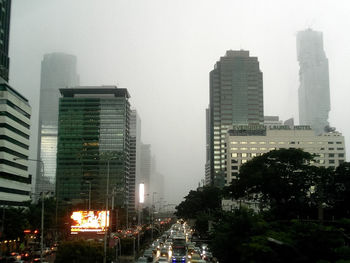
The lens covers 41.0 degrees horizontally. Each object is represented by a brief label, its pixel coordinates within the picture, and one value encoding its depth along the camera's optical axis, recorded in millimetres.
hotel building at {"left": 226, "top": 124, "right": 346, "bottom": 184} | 191625
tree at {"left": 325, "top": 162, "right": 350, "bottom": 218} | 72388
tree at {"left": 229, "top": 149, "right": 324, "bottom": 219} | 83125
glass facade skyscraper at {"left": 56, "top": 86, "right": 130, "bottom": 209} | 135012
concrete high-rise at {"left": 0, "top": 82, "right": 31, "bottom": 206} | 110062
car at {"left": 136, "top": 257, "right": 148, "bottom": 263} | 59369
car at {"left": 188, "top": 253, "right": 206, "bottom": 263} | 59531
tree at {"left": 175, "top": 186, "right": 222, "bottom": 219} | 155888
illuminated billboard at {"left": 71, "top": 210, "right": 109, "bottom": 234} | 70688
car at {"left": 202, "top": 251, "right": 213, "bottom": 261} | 70250
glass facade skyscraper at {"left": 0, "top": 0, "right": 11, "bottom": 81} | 151900
